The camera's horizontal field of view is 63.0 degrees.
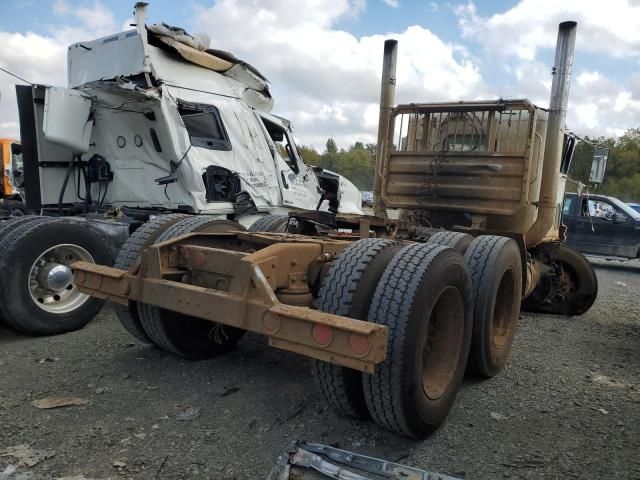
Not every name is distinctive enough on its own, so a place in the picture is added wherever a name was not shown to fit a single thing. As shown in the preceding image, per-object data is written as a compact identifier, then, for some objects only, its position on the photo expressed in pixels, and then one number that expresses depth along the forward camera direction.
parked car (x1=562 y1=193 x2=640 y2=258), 11.87
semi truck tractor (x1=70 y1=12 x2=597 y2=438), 2.72
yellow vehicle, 12.56
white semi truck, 5.98
